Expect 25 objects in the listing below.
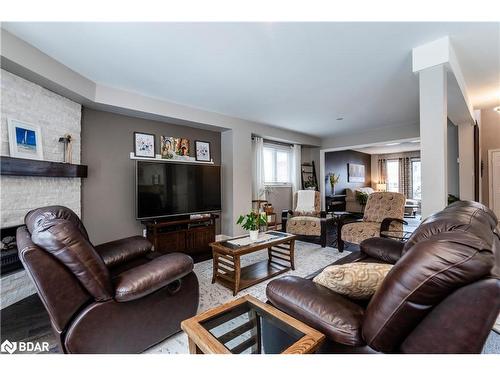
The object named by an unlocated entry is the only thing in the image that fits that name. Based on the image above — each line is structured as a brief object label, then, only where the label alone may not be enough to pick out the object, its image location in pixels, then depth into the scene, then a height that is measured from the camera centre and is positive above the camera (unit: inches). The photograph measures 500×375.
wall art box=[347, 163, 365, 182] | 339.2 +19.0
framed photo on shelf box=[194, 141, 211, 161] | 173.6 +28.1
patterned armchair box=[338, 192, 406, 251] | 137.9 -21.1
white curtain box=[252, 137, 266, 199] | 207.3 +17.6
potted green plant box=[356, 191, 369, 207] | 313.0 -16.5
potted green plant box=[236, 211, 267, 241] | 112.1 -17.9
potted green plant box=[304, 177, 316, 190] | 256.4 +0.7
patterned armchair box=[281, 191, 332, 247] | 161.5 -27.1
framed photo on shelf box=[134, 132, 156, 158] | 145.6 +27.7
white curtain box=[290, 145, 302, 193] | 246.4 +19.1
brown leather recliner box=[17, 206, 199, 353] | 48.2 -23.7
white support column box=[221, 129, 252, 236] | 178.9 +8.3
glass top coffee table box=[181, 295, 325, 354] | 36.5 -25.4
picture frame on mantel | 88.9 +20.3
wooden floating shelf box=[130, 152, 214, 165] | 144.2 +19.0
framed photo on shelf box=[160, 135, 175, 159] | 156.1 +28.0
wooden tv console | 135.6 -29.6
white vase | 114.1 -23.4
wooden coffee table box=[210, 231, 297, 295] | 94.9 -38.2
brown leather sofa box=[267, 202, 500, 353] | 29.3 -17.0
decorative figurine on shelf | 111.8 +20.6
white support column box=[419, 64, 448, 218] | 84.3 +16.7
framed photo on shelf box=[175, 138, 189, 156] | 162.6 +29.2
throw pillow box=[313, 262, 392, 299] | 44.3 -18.3
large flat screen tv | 135.1 -0.7
